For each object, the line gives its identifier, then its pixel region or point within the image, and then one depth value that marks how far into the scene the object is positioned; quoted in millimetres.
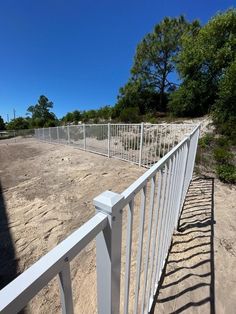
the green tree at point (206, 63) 7211
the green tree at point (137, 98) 10892
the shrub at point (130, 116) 9325
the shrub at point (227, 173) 3134
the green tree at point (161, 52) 10569
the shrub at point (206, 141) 4542
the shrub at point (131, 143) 4144
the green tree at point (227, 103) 5434
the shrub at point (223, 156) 3569
